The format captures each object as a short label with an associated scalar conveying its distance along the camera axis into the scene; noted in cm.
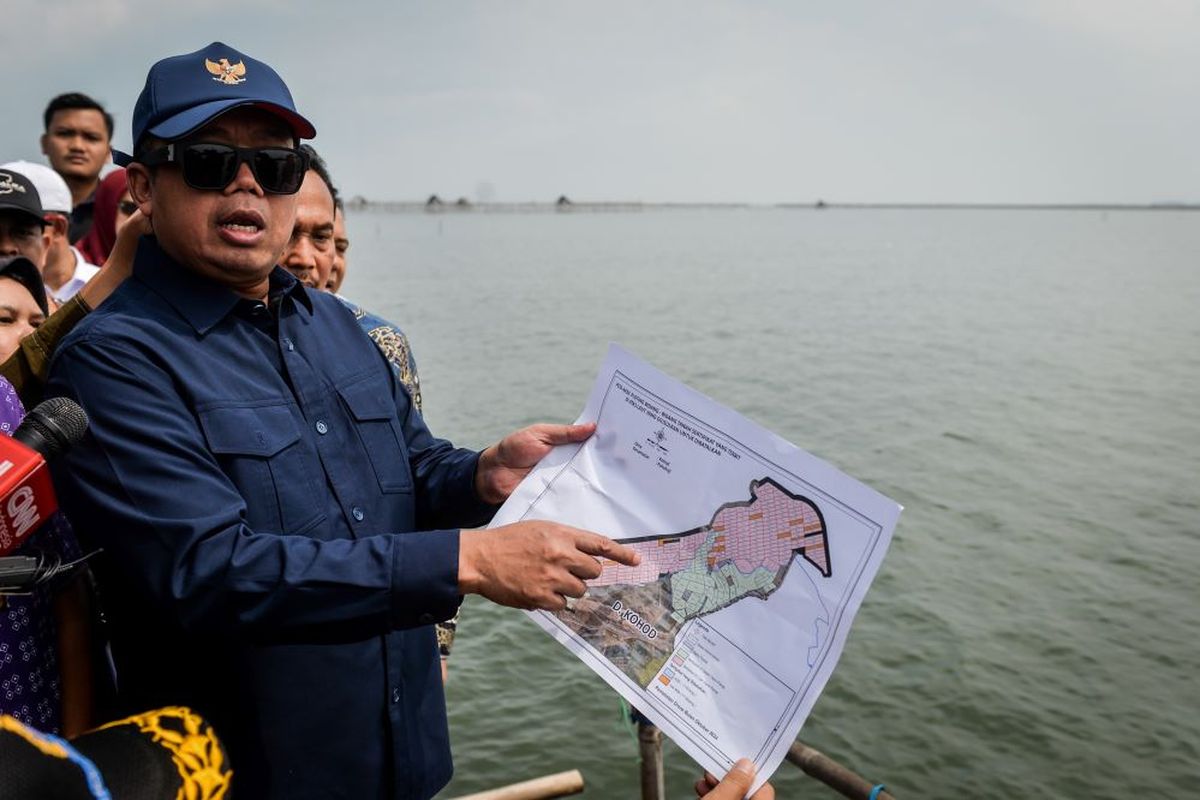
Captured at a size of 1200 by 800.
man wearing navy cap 178
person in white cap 509
